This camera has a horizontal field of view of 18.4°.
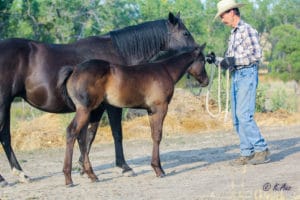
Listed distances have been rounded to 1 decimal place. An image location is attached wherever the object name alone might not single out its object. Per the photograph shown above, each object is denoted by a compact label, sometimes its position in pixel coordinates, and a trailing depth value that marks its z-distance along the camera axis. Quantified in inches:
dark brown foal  468.1
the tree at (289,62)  2012.1
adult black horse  499.9
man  526.3
